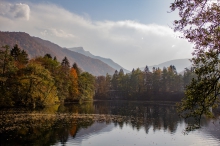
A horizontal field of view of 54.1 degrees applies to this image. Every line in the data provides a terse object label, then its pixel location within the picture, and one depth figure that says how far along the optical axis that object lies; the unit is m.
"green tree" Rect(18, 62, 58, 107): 52.47
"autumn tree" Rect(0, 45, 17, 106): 48.47
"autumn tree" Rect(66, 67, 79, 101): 84.50
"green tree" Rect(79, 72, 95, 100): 91.56
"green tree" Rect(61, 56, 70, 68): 100.32
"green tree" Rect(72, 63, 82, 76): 102.09
